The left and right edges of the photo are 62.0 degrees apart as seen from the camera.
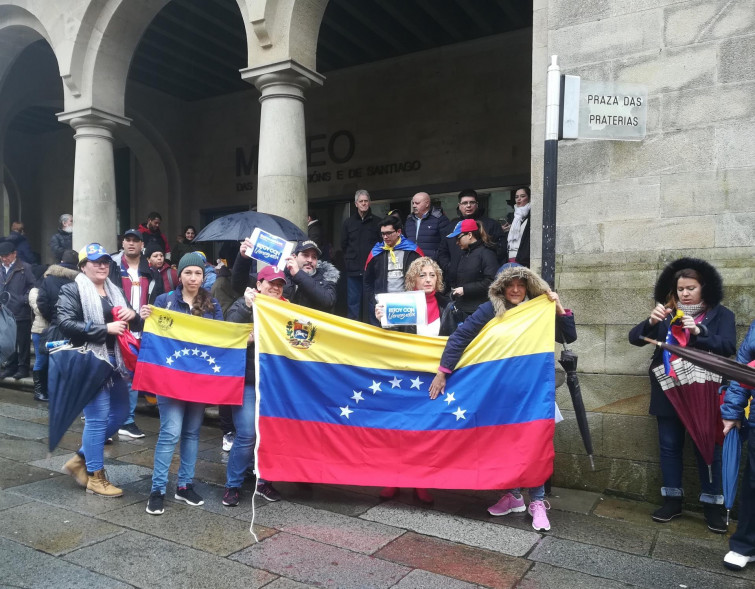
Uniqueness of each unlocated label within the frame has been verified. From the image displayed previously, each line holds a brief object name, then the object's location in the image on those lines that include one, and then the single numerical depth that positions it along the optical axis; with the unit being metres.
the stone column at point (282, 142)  7.56
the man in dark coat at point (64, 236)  10.72
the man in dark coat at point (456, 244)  6.82
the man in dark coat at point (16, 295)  9.37
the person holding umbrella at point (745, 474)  3.93
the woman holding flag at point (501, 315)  4.63
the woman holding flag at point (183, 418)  4.77
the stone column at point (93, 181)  9.59
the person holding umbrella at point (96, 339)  5.03
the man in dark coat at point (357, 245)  8.57
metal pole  4.54
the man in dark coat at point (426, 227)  7.76
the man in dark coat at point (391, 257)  6.73
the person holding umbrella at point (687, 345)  4.56
